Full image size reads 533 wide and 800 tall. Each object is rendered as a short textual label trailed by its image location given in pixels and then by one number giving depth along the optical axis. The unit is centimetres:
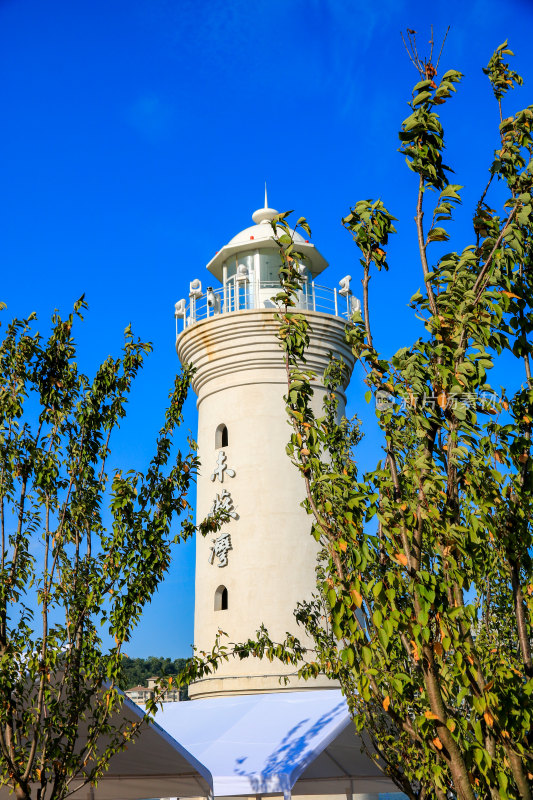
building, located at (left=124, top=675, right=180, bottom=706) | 4795
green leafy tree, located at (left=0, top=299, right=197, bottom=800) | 705
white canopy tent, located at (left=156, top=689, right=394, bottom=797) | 1000
